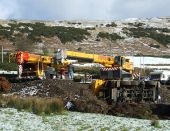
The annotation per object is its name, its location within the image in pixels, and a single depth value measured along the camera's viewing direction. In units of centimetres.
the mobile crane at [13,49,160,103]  3769
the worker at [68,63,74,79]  4901
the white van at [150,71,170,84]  5512
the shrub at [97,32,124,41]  10444
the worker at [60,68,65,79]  4844
